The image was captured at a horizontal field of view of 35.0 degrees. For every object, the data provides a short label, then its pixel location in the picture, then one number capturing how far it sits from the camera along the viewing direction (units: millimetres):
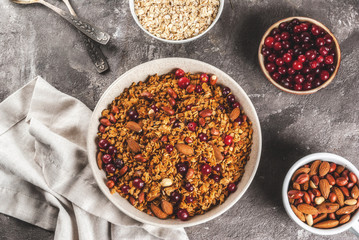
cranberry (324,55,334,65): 705
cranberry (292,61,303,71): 705
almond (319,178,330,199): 687
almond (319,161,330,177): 693
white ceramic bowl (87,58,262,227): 670
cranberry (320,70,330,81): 704
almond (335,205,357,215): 680
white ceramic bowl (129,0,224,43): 717
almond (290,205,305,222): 690
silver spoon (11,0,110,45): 738
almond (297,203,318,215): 683
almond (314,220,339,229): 684
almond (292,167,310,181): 697
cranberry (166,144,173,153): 664
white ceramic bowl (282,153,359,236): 680
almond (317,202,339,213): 683
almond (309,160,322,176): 698
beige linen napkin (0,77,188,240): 718
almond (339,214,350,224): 682
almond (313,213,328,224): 691
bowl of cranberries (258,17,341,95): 707
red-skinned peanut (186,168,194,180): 662
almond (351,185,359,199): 683
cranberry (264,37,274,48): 717
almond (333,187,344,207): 684
